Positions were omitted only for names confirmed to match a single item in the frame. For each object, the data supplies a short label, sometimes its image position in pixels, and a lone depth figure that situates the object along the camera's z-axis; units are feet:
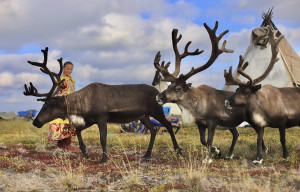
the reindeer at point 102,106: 22.25
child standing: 27.07
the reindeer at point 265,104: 20.98
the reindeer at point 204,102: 21.49
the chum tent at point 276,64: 48.75
